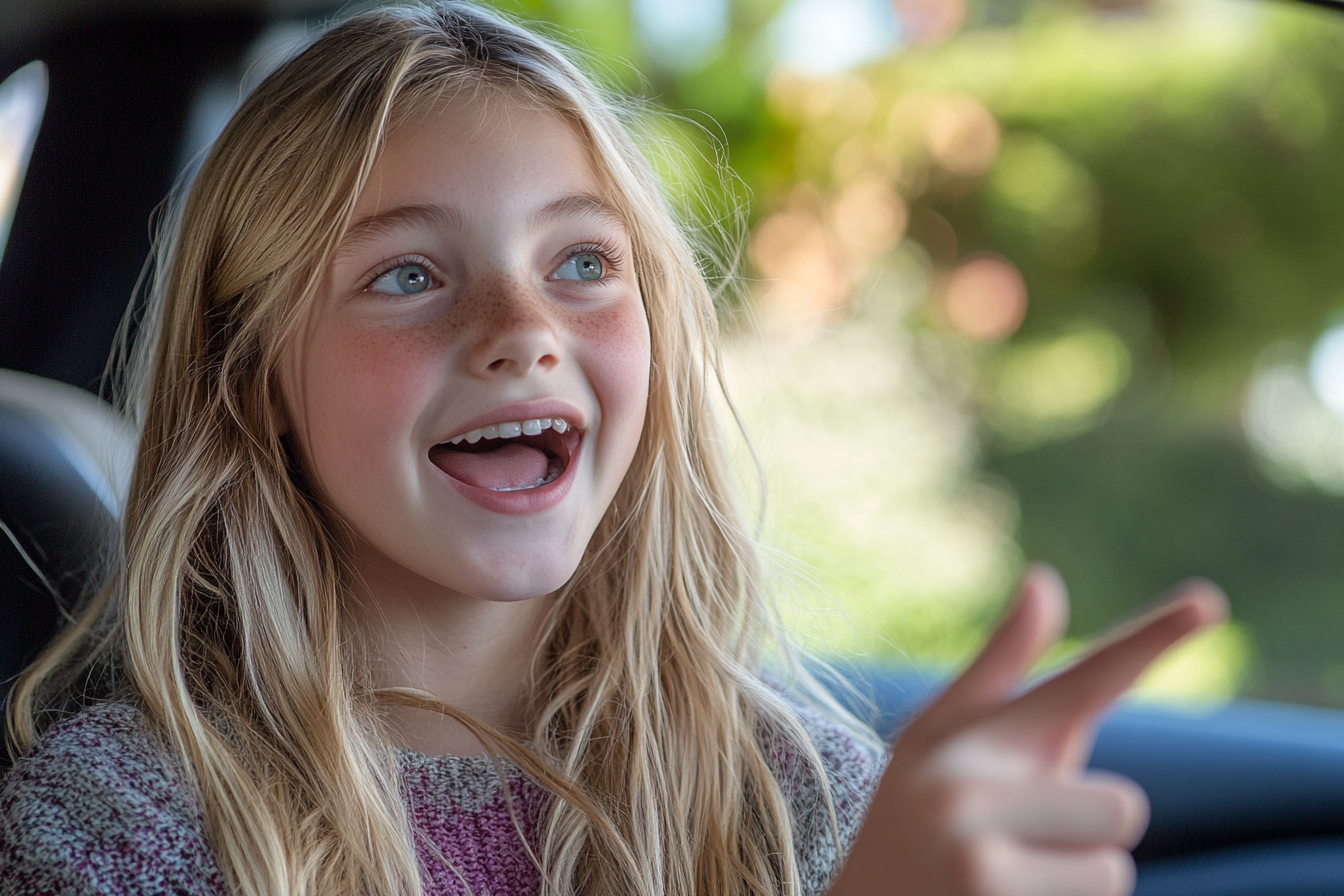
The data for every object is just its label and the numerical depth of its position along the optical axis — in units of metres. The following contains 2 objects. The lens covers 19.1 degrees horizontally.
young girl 1.28
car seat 1.36
